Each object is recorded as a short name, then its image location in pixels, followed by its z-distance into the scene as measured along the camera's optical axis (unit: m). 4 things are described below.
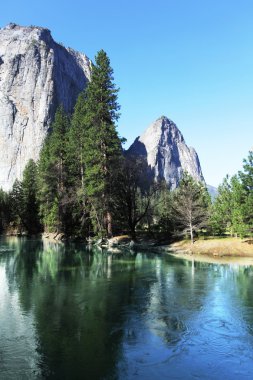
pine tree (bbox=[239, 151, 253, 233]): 38.59
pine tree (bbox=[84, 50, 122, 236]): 49.44
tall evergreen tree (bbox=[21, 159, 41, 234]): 83.81
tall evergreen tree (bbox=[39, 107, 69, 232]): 64.69
